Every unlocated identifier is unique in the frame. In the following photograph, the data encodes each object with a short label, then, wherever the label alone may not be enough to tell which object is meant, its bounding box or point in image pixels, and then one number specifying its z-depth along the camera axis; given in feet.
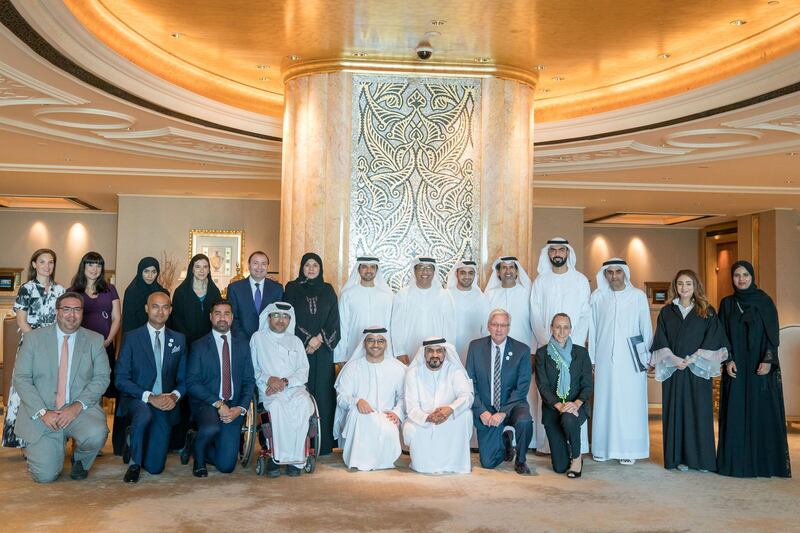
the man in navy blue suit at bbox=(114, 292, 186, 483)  19.36
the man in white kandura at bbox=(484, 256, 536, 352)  23.79
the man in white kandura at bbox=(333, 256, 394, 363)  23.38
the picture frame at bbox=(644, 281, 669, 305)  61.05
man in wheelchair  19.65
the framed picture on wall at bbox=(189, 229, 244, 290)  50.11
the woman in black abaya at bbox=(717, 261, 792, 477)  20.51
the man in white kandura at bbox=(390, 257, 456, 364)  23.29
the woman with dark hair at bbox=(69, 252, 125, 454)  21.63
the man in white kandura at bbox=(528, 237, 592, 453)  23.12
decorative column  25.57
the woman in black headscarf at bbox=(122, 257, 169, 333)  22.52
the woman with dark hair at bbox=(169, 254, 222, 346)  22.36
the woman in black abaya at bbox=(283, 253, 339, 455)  22.39
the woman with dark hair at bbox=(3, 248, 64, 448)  21.11
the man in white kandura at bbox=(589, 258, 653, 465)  22.12
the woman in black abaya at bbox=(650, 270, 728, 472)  20.99
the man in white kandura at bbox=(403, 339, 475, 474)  20.22
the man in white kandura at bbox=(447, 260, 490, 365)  24.00
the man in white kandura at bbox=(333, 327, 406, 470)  20.44
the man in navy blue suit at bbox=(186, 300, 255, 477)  19.62
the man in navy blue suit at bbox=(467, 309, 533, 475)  20.80
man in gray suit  18.47
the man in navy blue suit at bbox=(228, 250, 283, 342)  22.71
